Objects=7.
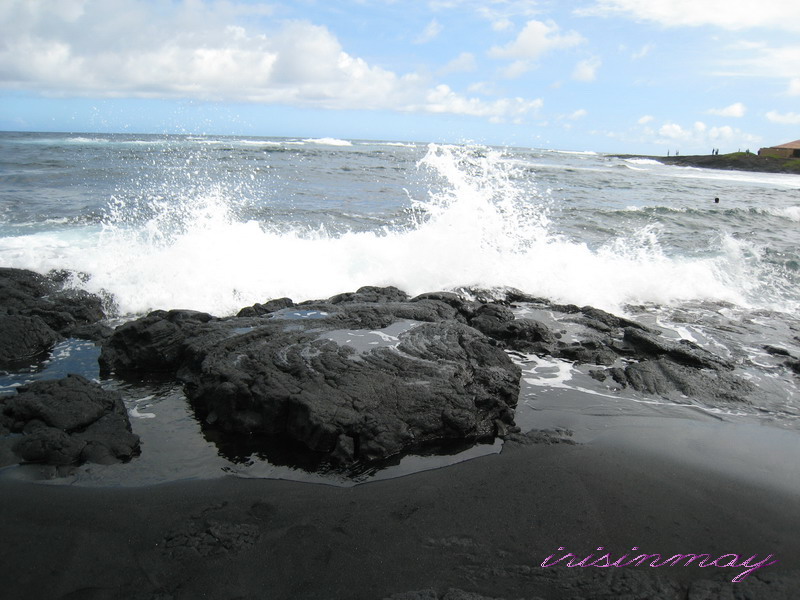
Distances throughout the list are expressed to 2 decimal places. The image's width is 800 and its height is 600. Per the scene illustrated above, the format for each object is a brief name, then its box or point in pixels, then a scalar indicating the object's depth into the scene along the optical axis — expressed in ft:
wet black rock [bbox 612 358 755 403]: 16.38
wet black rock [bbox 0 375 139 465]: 11.76
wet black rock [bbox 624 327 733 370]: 18.34
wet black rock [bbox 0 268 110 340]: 20.18
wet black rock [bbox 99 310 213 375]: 16.78
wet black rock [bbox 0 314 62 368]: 17.39
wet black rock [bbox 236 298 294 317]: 20.28
